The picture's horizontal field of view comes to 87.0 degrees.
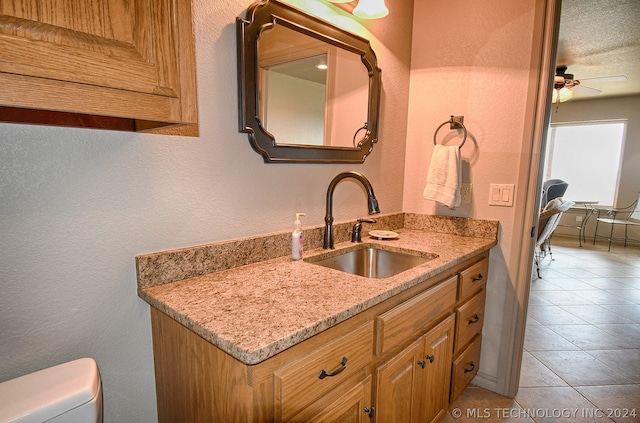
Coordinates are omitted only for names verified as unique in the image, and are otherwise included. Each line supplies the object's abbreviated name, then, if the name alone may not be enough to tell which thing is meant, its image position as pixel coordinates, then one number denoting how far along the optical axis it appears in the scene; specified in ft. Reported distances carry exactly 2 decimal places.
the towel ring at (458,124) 6.13
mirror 4.03
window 19.18
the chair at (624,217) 18.22
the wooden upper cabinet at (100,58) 1.72
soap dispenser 4.38
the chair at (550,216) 12.17
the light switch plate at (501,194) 5.85
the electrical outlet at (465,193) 6.29
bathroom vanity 2.54
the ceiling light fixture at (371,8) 4.86
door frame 5.33
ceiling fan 11.24
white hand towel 5.99
